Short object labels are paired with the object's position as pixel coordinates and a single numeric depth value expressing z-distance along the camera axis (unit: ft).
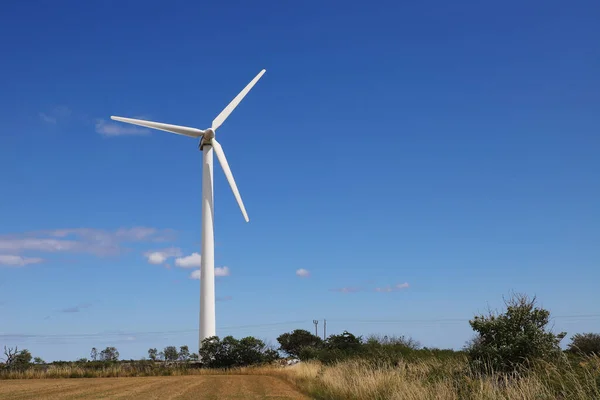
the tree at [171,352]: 323.88
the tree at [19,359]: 219.51
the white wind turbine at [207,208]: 231.50
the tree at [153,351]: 343.65
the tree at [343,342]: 185.68
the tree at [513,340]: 67.92
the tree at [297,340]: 363.97
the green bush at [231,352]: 219.61
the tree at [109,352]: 306.76
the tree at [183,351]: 303.91
